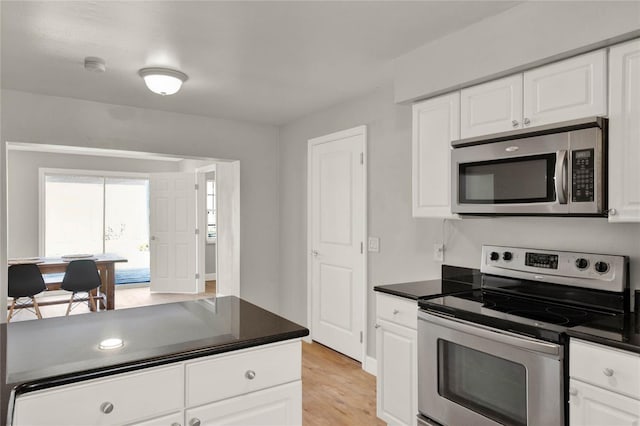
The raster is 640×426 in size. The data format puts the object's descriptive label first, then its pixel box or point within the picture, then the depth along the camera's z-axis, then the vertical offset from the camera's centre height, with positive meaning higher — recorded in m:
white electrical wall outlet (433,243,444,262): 2.90 -0.27
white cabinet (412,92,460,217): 2.48 +0.38
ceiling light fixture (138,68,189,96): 2.99 +0.96
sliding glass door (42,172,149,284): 7.47 -0.11
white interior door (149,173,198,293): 6.91 -0.32
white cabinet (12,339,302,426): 1.20 -0.58
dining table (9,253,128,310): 5.25 -0.71
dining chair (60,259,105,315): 5.12 -0.79
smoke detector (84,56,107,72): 2.81 +1.01
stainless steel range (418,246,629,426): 1.70 -0.54
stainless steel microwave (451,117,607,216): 1.81 +0.21
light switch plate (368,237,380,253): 3.53 -0.27
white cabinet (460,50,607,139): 1.83 +0.57
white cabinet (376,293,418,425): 2.36 -0.86
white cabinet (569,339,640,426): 1.46 -0.63
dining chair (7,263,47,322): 4.73 -0.79
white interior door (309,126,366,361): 3.74 -0.25
